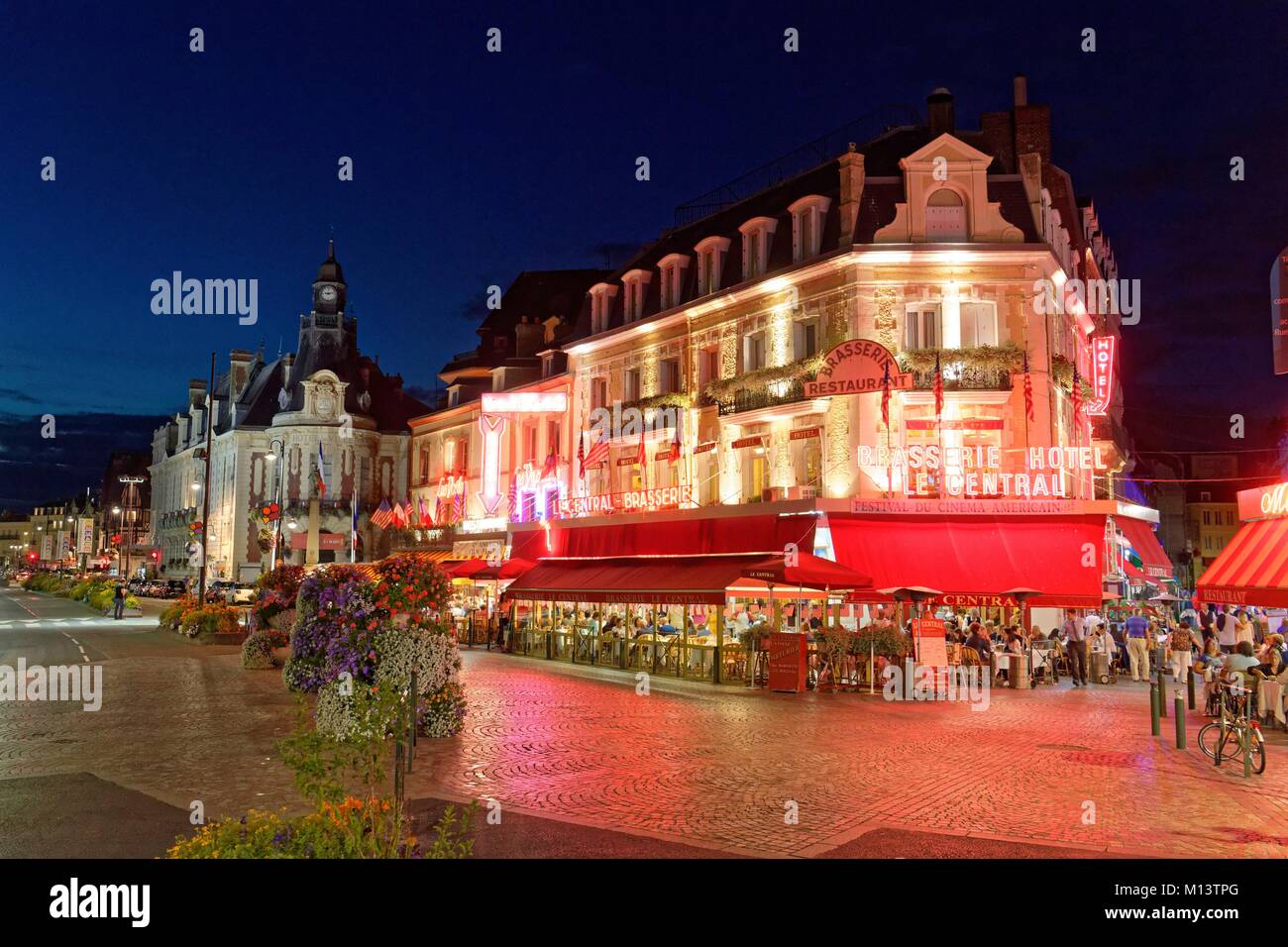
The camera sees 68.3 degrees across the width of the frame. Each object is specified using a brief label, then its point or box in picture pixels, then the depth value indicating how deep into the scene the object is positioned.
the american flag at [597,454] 31.19
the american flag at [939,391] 23.23
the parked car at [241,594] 47.44
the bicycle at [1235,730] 12.00
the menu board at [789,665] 20.50
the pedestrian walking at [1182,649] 21.78
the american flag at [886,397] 23.31
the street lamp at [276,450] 58.79
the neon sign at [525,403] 37.31
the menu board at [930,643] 20.73
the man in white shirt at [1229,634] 21.92
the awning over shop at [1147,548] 24.03
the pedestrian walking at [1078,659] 23.23
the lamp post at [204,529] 37.81
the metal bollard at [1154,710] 14.85
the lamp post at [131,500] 89.78
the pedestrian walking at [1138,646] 25.38
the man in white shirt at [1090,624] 25.75
